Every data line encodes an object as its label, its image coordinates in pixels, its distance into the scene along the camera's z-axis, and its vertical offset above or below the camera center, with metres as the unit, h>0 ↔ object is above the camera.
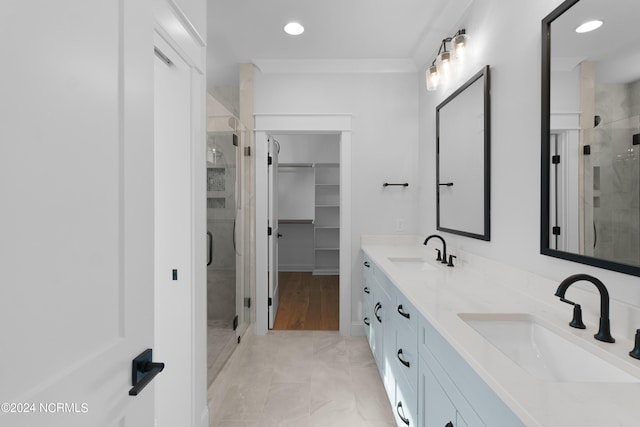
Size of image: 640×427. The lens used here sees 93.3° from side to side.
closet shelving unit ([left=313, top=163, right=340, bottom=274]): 5.75 -0.12
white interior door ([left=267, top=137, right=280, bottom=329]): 3.15 -0.15
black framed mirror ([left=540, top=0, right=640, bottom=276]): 0.95 +0.28
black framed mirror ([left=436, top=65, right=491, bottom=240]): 1.80 +0.37
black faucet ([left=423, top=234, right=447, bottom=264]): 2.17 -0.30
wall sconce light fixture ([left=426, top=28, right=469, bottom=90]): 2.03 +1.09
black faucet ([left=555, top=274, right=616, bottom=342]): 0.91 -0.27
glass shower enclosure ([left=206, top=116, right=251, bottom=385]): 2.12 -0.19
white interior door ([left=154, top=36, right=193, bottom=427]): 1.40 -0.12
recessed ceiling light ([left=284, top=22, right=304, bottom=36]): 2.39 +1.50
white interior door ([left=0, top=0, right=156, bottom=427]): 0.50 +0.01
